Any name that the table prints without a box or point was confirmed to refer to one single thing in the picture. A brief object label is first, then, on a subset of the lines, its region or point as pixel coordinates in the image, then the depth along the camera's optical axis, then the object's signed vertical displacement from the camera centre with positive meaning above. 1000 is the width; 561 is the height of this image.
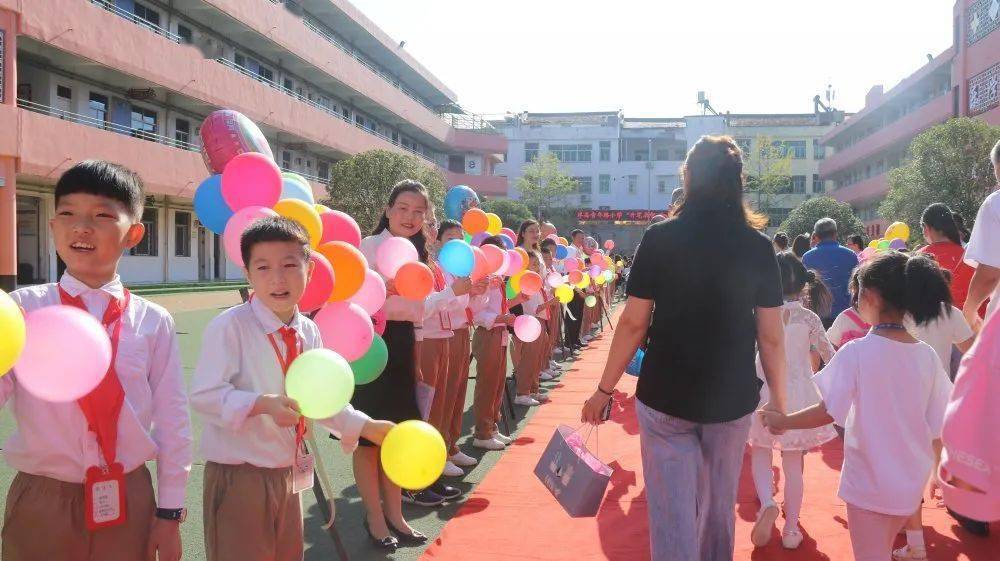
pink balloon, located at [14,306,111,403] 1.67 -0.21
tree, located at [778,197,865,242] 31.45 +2.34
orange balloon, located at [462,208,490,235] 5.96 +0.36
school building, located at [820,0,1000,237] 25.58 +7.08
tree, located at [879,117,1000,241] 19.72 +2.83
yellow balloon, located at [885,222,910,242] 10.25 +0.56
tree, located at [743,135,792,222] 43.59 +5.86
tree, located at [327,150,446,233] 20.95 +2.36
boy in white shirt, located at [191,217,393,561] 2.25 -0.50
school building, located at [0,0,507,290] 14.98 +4.46
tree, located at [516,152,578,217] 46.47 +5.18
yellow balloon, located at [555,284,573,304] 8.36 -0.28
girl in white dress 3.70 -0.81
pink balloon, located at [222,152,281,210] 2.84 +0.31
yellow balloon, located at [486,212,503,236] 6.44 +0.37
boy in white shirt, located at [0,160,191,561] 1.90 -0.43
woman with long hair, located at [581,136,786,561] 2.62 -0.28
